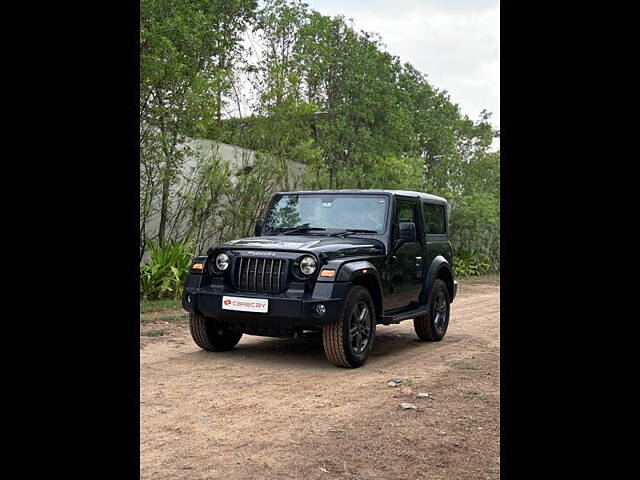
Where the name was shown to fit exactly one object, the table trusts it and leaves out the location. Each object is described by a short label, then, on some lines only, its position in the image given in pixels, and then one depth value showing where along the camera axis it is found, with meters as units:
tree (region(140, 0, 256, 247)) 10.58
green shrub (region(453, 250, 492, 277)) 22.25
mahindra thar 6.08
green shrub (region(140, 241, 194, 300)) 10.93
